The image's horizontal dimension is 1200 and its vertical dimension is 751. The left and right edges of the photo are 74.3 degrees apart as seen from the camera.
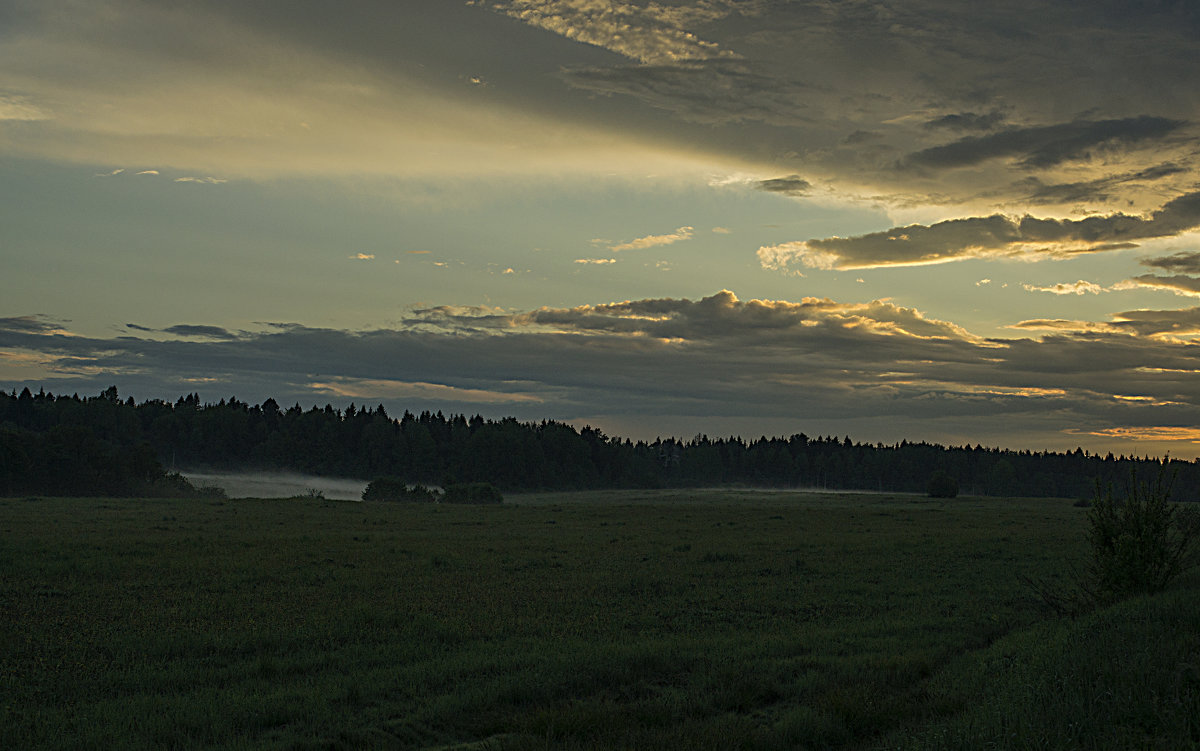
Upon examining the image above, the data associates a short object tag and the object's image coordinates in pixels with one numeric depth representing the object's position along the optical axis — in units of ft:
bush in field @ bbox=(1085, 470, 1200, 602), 59.36
